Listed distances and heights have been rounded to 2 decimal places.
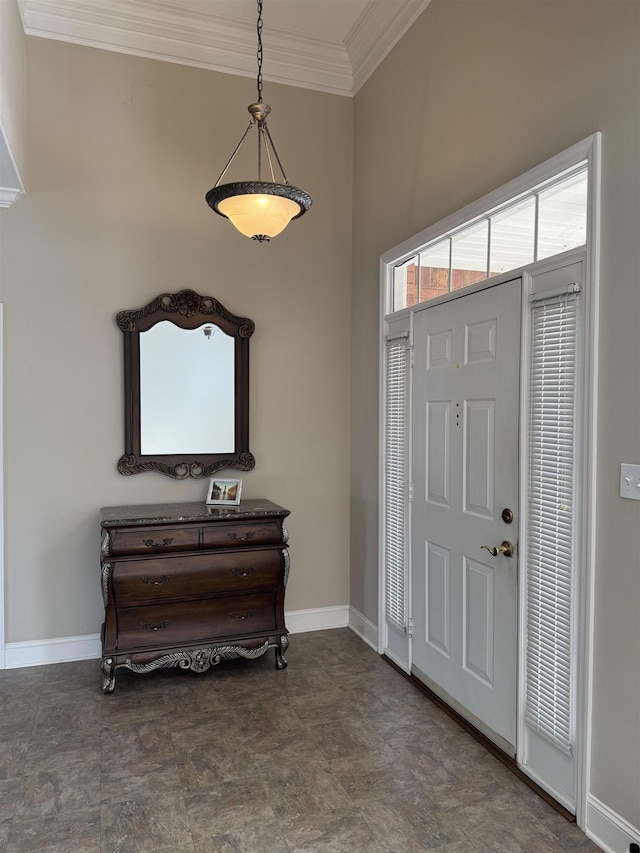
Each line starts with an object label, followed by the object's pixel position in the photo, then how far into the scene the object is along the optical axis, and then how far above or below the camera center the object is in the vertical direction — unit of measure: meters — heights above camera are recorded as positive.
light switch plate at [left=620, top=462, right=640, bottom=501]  2.03 -0.25
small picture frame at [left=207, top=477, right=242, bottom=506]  3.87 -0.55
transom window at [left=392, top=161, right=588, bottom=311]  2.36 +0.76
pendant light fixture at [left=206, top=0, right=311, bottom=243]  2.49 +0.85
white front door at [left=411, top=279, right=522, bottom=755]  2.70 -0.47
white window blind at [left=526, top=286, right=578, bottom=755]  2.33 -0.45
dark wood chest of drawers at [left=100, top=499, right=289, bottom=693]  3.42 -1.04
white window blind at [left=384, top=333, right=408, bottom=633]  3.66 -0.47
